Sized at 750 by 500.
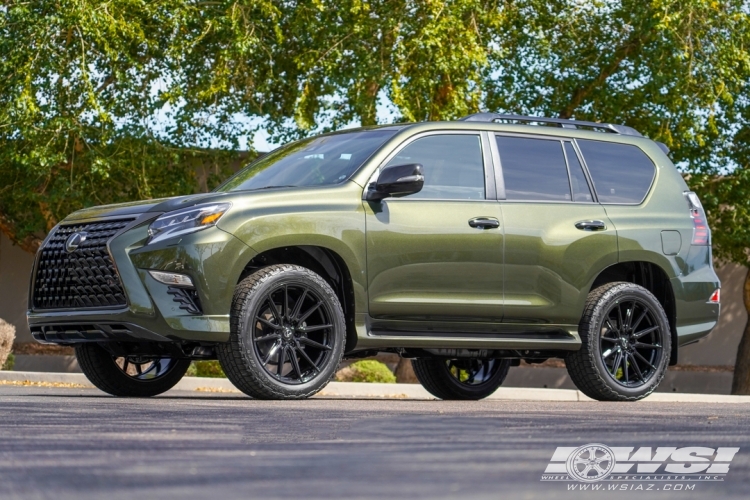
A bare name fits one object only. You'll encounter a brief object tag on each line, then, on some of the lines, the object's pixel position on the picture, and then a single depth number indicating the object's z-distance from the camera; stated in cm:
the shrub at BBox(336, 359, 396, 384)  1636
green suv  746
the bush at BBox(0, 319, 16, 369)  1611
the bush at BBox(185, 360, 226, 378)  1619
